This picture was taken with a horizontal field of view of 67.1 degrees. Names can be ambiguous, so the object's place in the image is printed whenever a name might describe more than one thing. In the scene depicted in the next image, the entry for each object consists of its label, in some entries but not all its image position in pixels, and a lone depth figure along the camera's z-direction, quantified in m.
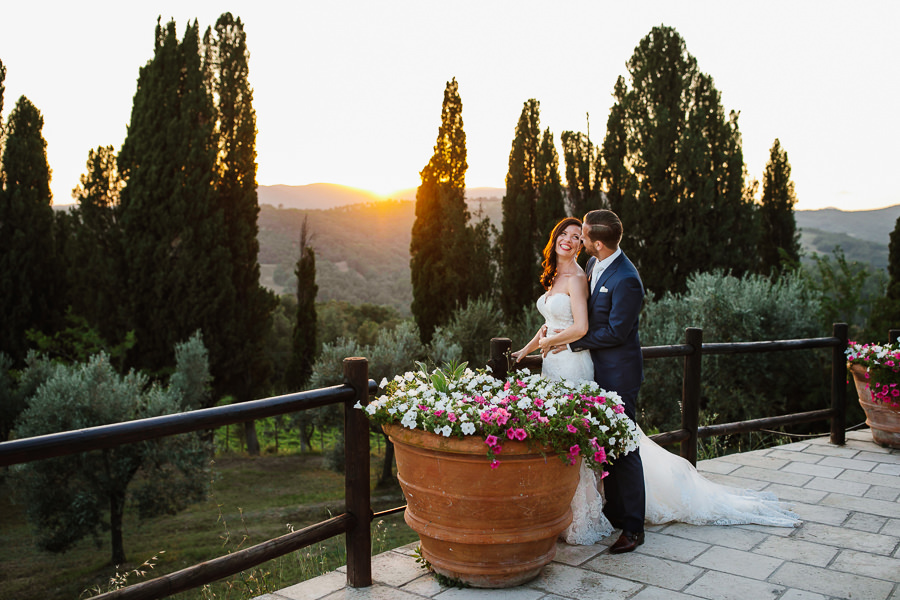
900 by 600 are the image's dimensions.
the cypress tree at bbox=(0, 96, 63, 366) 19.12
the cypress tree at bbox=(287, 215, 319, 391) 22.80
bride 3.68
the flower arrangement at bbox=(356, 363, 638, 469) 2.84
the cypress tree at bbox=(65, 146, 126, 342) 18.55
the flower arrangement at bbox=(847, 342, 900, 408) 6.04
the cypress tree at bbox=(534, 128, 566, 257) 22.10
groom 3.52
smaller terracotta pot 6.20
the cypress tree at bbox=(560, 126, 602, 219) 22.08
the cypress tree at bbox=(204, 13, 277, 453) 19.44
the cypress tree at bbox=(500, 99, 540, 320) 22.02
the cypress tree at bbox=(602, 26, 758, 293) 18.11
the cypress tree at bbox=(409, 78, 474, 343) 22.05
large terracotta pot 2.89
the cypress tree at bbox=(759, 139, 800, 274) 23.62
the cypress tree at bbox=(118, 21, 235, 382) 18.33
